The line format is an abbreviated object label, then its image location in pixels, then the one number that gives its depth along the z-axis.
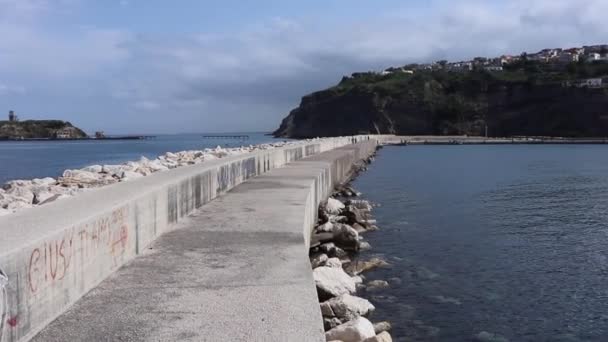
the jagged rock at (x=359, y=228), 16.07
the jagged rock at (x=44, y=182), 15.33
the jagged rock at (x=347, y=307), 7.73
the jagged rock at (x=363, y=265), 11.52
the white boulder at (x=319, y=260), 10.39
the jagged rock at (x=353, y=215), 16.45
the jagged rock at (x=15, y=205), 10.50
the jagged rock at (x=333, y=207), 17.06
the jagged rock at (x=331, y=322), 7.32
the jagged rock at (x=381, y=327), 8.12
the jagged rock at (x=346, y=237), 13.26
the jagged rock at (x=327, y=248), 12.14
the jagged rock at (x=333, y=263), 10.30
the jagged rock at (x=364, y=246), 13.78
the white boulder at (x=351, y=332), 6.57
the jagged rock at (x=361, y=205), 19.28
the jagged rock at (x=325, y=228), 13.62
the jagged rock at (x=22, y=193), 11.86
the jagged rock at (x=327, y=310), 7.59
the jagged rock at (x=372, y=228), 16.46
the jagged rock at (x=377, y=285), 10.58
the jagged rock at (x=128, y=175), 15.60
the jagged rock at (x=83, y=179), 15.04
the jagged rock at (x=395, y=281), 10.91
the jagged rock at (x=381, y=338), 6.54
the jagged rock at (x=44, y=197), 10.59
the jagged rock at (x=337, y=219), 15.71
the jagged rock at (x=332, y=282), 8.59
